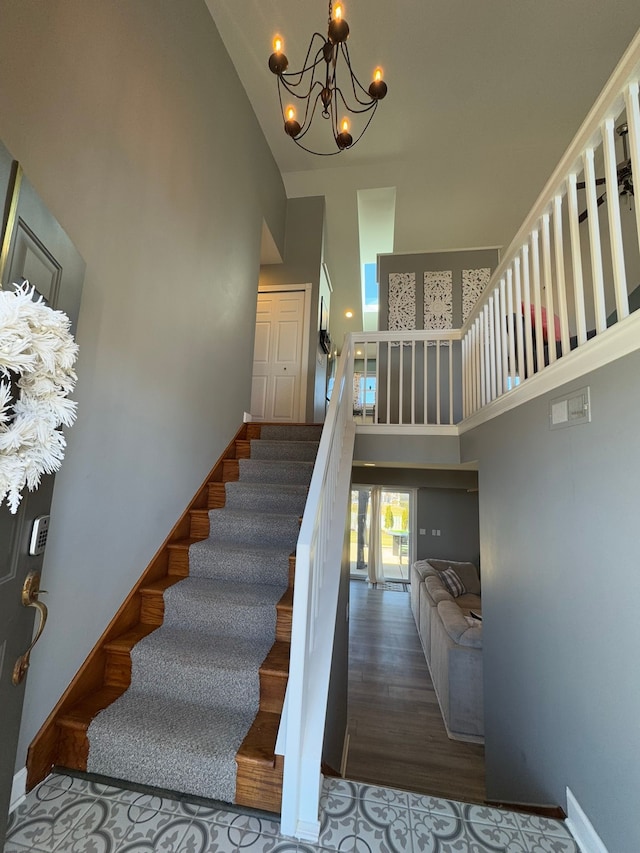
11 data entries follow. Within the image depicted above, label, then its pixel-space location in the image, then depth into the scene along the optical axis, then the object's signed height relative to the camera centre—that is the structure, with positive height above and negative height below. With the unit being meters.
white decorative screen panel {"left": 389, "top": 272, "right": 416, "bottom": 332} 5.03 +2.76
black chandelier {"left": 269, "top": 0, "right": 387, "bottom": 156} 1.84 +2.37
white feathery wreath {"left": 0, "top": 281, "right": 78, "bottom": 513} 0.78 +0.24
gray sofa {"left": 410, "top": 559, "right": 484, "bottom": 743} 3.72 -1.69
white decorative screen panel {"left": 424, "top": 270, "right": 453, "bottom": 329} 4.94 +2.75
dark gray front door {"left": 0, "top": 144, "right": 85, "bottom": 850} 0.95 -0.09
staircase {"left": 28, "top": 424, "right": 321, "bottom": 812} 1.36 -0.81
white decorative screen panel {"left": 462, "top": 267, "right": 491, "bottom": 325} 4.88 +2.92
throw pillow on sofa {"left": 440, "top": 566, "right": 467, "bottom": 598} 6.07 -1.27
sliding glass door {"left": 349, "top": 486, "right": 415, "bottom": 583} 8.91 -0.86
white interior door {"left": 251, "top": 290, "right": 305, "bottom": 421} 4.96 +1.91
